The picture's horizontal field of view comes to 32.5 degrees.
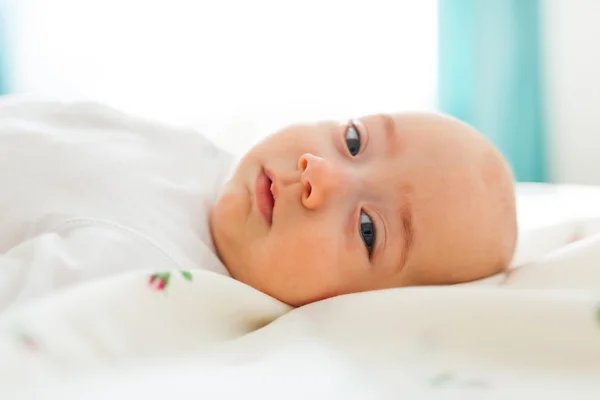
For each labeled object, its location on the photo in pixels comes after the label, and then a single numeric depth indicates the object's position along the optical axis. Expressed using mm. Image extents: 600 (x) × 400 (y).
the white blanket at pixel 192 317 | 322
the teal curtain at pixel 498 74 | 807
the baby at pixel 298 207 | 419
